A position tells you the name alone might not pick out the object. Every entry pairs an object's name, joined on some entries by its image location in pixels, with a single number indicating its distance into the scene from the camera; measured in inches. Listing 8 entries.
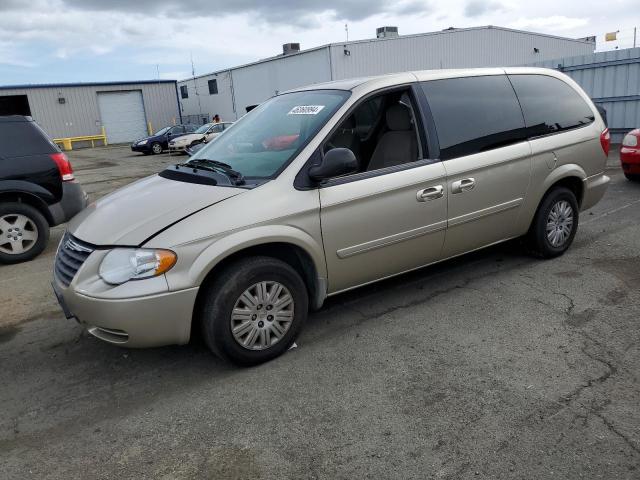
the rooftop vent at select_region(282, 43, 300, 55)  1377.7
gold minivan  123.2
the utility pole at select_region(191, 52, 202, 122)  1716.3
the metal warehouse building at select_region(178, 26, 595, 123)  1061.1
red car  326.3
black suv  247.8
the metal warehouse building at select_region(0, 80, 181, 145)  1406.3
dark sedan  1007.6
